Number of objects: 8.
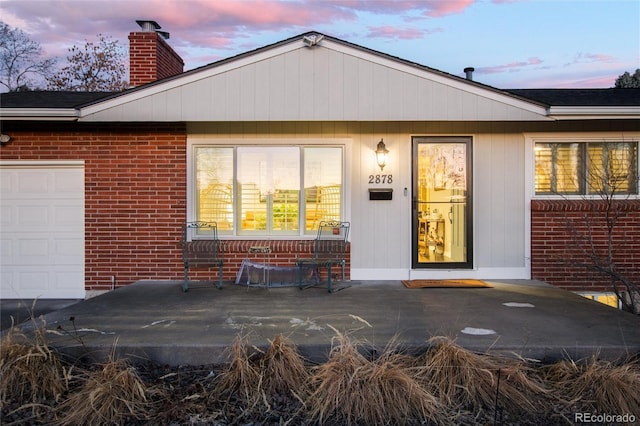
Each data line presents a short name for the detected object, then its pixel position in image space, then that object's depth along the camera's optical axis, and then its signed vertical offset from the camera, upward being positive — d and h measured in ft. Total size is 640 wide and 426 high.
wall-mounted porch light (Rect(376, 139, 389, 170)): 23.63 +2.95
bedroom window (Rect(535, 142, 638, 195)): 23.90 +2.35
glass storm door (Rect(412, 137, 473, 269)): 24.27 +0.40
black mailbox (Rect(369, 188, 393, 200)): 23.99 +0.87
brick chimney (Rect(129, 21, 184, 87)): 26.78 +9.30
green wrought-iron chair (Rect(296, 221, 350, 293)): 23.57 -1.72
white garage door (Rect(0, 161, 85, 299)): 24.21 -1.06
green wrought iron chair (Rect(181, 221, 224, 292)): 23.63 -1.63
